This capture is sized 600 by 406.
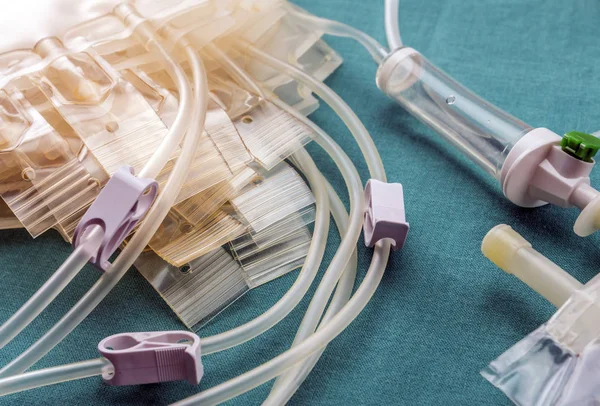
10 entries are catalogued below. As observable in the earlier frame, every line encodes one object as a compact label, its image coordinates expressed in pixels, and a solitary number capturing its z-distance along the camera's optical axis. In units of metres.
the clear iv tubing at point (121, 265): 0.35
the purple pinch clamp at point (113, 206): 0.35
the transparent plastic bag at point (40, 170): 0.38
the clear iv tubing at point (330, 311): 0.35
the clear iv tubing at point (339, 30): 0.44
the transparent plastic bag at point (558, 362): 0.34
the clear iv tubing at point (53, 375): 0.35
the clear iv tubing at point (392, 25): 0.45
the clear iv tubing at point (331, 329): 0.35
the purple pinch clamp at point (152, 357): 0.34
